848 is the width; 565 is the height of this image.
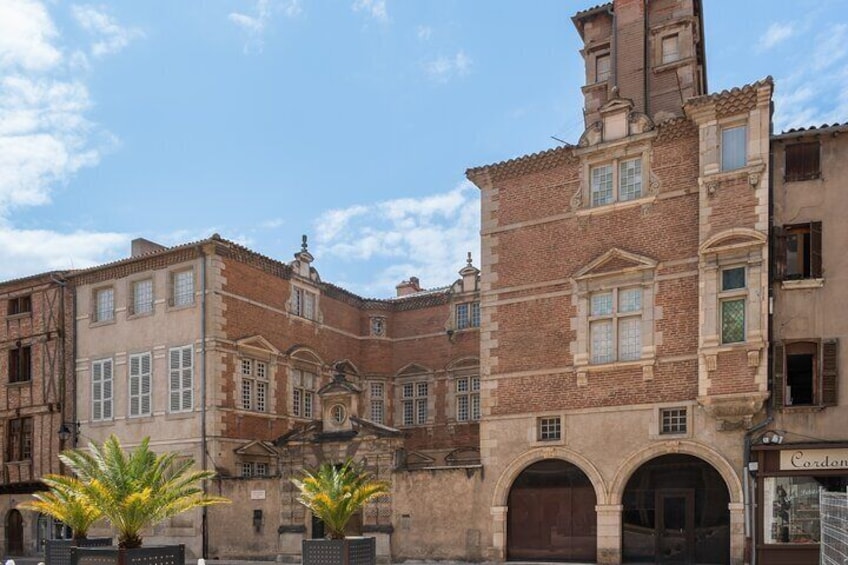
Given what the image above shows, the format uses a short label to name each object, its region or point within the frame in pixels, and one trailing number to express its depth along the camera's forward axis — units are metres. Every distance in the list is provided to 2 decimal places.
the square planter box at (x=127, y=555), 15.26
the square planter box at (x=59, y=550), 20.08
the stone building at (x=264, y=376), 26.95
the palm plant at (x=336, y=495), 19.92
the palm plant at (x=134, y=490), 16.94
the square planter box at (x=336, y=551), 18.03
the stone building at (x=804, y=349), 19.52
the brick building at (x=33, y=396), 32.09
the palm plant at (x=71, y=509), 19.44
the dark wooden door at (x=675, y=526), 20.98
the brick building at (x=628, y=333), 20.70
